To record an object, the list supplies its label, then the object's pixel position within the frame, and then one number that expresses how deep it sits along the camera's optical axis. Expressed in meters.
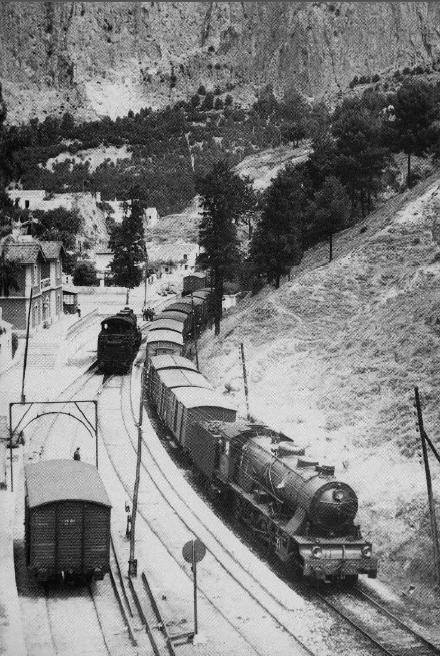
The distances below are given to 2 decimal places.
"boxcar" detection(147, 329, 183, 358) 54.22
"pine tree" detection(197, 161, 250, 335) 67.50
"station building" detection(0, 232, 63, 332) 63.94
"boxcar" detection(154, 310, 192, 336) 67.19
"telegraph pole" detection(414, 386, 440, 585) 25.08
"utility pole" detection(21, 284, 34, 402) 44.14
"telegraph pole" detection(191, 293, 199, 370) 65.94
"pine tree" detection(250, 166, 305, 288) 66.12
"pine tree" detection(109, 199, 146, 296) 107.88
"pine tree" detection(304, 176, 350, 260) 65.00
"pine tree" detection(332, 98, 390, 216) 71.31
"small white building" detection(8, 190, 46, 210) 143.38
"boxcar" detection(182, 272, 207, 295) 98.75
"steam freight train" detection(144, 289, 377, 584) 24.30
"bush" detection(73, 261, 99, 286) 110.31
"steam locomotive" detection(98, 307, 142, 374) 56.72
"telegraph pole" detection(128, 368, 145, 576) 25.44
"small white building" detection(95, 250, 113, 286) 121.88
